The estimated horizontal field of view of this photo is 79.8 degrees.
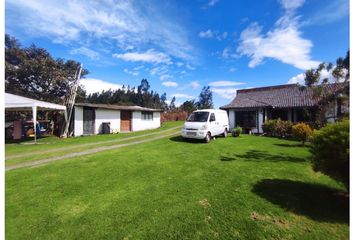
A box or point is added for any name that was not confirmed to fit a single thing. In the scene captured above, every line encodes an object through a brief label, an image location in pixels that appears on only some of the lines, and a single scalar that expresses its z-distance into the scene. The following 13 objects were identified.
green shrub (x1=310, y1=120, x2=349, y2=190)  4.33
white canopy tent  14.93
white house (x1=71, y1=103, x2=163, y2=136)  20.78
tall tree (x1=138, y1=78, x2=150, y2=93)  81.25
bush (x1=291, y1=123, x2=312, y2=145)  13.39
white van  14.34
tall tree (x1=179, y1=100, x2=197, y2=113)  57.02
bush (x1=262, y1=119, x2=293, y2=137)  18.36
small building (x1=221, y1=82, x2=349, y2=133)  20.62
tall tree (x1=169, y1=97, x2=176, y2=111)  74.94
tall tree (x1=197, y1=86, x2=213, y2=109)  79.80
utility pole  19.56
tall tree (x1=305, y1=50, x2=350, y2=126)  9.22
